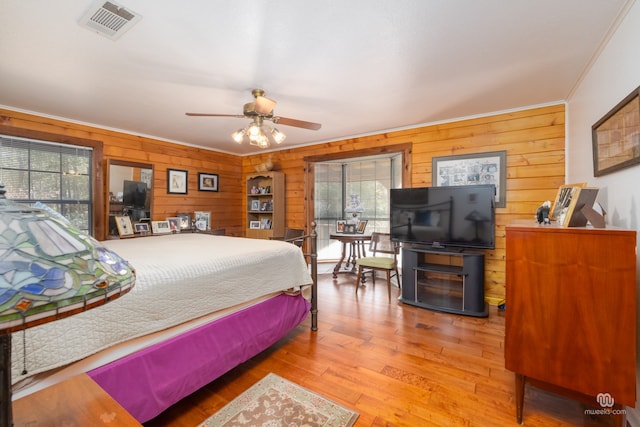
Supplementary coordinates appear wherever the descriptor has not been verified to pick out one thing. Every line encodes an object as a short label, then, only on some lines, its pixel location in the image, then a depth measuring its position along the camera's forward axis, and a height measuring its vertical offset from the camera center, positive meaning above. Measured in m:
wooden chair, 3.64 -0.64
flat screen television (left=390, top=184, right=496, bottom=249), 3.01 -0.04
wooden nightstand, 0.73 -0.55
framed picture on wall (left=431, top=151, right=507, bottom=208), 3.23 +0.50
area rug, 1.57 -1.18
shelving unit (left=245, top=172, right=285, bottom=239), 5.01 +0.10
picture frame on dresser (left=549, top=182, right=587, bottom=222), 1.72 +0.08
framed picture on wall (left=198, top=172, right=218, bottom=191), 4.88 +0.50
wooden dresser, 1.29 -0.49
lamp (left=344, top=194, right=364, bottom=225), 5.85 +0.11
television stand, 3.03 -0.80
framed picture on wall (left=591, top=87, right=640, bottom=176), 1.51 +0.47
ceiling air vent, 1.54 +1.10
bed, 1.18 -0.62
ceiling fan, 2.38 +0.81
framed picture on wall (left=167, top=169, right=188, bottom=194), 4.44 +0.46
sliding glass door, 5.58 +0.41
